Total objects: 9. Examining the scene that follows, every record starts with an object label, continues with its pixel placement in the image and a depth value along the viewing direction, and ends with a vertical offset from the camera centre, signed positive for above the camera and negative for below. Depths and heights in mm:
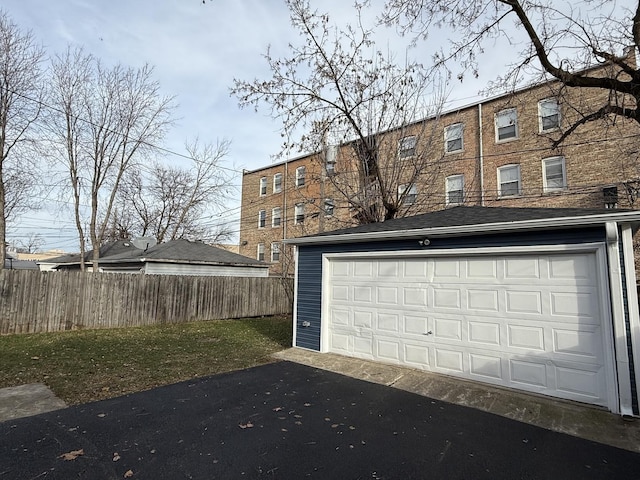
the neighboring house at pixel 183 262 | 15078 +541
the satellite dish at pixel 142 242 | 15948 +1402
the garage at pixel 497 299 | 4574 -373
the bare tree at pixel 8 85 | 12219 +6617
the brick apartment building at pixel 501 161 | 12711 +4549
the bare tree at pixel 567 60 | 7145 +4662
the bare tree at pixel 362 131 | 11555 +5066
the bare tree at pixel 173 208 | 25703 +4989
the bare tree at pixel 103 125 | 15031 +6734
